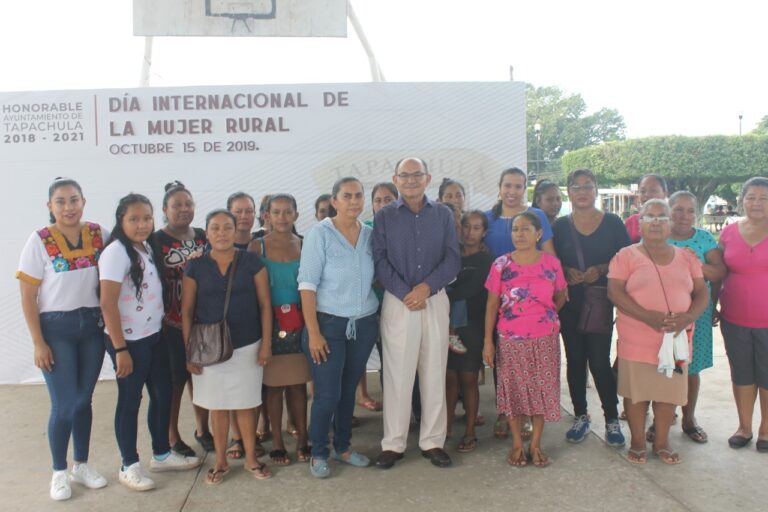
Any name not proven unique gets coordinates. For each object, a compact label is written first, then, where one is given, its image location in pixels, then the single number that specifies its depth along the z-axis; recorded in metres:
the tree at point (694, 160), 24.23
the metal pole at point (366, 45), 6.08
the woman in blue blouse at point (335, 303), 3.01
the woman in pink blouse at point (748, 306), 3.33
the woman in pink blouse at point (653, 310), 3.14
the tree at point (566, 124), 55.25
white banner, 5.05
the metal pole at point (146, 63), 5.71
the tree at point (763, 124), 38.53
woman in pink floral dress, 3.15
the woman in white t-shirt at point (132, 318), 2.86
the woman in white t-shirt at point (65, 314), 2.85
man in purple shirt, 3.10
